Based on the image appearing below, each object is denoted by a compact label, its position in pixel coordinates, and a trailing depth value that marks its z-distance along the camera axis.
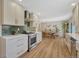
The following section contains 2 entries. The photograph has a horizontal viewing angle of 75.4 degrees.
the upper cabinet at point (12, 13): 1.74
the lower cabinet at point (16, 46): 1.60
